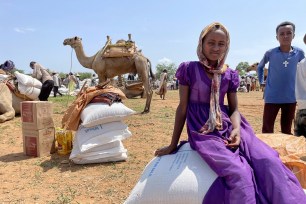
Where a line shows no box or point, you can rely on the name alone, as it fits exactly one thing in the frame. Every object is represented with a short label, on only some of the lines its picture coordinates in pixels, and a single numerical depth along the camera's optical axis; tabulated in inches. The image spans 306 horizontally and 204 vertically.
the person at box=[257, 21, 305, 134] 113.0
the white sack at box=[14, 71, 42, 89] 250.6
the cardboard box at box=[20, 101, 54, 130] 143.2
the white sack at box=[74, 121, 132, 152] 128.4
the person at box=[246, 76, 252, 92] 830.2
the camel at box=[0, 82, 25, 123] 235.2
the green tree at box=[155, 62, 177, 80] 2213.9
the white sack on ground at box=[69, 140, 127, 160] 129.8
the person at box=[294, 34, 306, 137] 107.4
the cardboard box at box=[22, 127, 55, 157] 145.2
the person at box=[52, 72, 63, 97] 542.0
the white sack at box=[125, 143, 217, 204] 58.4
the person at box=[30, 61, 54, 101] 265.5
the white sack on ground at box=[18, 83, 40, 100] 254.7
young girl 55.8
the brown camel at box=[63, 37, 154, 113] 274.2
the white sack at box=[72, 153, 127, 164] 131.0
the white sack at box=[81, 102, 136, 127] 129.8
